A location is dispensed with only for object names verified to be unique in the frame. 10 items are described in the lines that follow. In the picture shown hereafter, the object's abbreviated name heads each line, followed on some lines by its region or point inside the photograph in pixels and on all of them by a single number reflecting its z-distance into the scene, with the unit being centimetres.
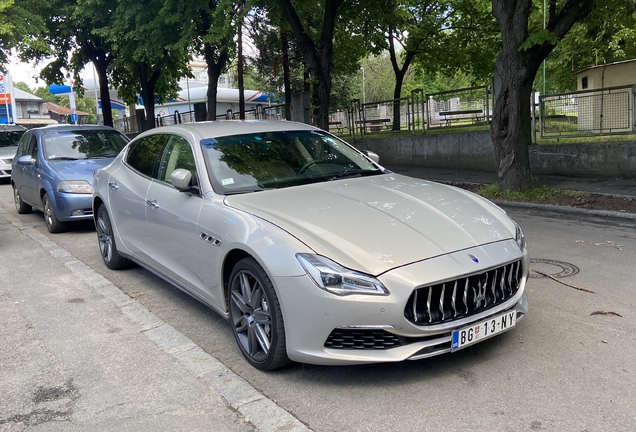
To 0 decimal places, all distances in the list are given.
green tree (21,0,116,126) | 1948
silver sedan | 329
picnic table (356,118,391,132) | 1788
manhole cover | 564
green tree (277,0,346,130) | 1361
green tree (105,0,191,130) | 1648
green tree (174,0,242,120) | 1382
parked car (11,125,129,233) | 871
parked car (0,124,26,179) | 1736
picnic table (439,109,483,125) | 1508
